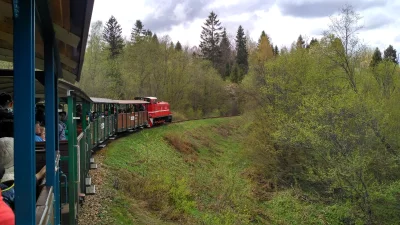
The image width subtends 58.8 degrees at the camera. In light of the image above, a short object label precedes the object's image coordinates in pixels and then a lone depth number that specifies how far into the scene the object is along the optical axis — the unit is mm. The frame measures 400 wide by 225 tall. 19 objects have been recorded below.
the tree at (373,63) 25464
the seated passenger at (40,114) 6334
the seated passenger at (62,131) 7043
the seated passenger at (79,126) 11699
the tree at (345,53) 21634
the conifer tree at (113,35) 60938
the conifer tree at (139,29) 70625
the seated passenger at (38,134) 5407
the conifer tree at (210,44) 78188
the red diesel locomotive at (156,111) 28080
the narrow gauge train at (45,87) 1858
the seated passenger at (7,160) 3180
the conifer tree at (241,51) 76012
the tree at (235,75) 69269
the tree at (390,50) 59516
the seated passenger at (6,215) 1783
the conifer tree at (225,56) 76688
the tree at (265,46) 54891
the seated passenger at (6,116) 3915
